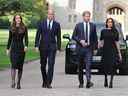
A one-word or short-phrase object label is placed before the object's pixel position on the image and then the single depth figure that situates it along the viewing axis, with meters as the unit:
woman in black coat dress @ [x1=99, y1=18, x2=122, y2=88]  18.95
